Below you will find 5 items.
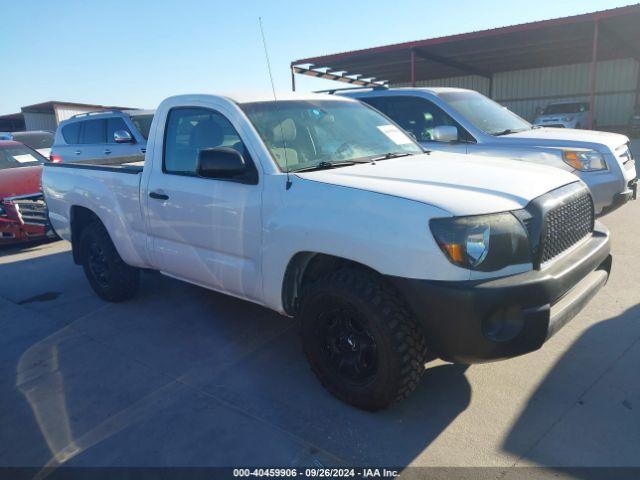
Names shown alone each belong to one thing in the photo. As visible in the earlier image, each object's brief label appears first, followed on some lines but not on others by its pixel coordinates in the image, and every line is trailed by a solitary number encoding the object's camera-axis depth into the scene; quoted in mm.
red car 6945
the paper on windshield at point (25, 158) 8828
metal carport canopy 14469
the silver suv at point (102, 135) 9344
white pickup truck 2428
